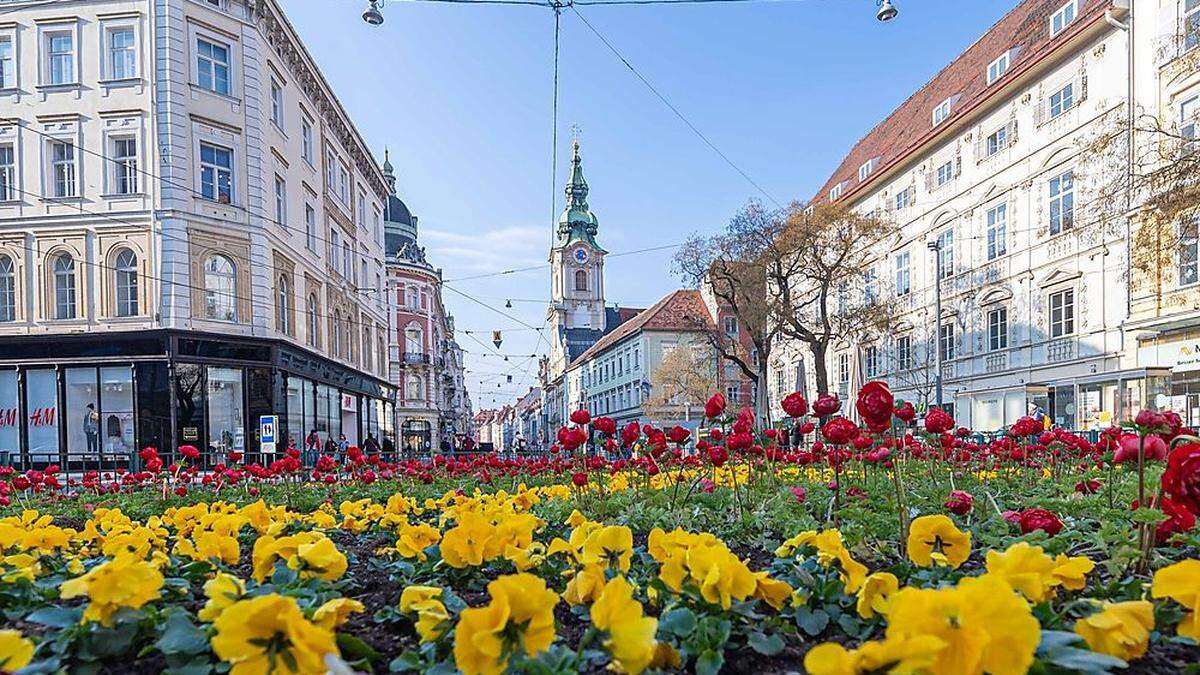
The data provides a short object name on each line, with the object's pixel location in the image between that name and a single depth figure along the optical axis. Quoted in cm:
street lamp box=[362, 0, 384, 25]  1030
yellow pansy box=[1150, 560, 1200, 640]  113
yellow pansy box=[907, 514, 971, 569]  162
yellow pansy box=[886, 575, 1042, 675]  83
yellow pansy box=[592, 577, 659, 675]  104
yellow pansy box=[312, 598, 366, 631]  120
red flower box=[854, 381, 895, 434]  228
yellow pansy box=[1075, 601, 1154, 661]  111
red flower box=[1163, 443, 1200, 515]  155
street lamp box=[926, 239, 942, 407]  2148
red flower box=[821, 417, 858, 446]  288
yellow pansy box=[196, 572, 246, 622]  125
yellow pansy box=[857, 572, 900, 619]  143
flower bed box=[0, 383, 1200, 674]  99
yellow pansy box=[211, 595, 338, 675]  96
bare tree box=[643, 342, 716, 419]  3881
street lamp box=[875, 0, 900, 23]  1014
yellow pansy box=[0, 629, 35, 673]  106
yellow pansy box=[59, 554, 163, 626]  130
